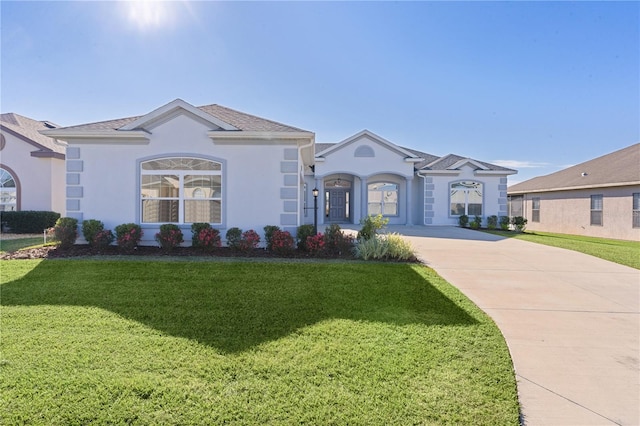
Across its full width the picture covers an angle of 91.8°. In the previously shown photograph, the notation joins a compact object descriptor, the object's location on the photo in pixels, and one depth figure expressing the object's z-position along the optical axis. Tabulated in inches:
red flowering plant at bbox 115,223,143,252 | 342.6
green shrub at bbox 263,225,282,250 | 352.2
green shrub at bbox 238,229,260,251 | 344.5
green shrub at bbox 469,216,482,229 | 748.0
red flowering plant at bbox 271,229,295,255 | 340.2
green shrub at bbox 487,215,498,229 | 772.9
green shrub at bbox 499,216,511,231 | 757.9
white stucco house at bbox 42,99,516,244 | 366.0
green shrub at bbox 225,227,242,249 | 349.7
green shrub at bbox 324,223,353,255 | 349.7
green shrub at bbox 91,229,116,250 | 347.9
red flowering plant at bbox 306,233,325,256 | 341.4
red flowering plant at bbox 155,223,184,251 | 342.6
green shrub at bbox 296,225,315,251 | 356.8
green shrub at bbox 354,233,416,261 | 330.3
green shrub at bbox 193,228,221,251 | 344.8
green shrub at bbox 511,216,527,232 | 732.7
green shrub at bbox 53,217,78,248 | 346.9
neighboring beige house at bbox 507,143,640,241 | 645.3
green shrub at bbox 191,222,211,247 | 350.2
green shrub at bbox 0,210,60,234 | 552.4
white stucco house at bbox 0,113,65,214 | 594.2
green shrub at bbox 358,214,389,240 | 369.1
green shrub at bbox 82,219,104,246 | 353.1
